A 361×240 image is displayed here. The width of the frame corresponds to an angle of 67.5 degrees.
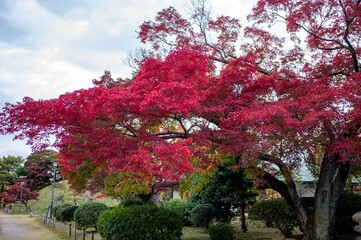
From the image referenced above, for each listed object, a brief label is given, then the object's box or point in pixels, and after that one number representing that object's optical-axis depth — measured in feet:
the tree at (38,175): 135.66
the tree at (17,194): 117.50
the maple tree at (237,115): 21.06
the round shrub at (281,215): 33.94
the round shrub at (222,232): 32.30
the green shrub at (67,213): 68.59
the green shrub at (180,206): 56.13
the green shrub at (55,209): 77.12
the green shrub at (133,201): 54.80
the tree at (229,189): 40.86
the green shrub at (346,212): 32.14
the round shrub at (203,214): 45.77
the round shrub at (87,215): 46.11
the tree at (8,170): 132.90
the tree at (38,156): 146.30
